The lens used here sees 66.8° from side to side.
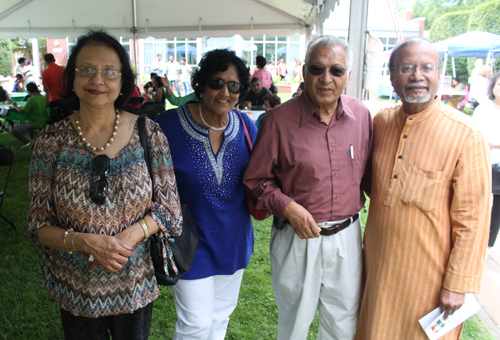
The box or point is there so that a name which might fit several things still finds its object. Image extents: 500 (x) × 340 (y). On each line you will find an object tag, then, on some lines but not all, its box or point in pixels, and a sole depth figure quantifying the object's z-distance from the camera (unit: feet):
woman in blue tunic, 6.82
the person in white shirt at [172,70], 67.77
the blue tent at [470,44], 48.42
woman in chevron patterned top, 5.28
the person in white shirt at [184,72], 74.69
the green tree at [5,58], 93.09
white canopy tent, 31.65
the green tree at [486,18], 71.15
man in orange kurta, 5.59
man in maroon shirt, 6.37
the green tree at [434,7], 176.54
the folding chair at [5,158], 14.47
